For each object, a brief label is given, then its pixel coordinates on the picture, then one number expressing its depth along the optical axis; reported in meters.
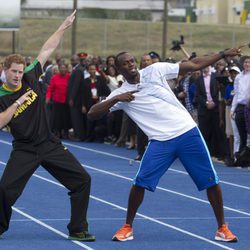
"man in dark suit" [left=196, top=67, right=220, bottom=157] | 20.42
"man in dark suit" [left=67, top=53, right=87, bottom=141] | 26.33
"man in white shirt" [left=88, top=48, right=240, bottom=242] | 11.16
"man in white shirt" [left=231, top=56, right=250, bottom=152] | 18.80
